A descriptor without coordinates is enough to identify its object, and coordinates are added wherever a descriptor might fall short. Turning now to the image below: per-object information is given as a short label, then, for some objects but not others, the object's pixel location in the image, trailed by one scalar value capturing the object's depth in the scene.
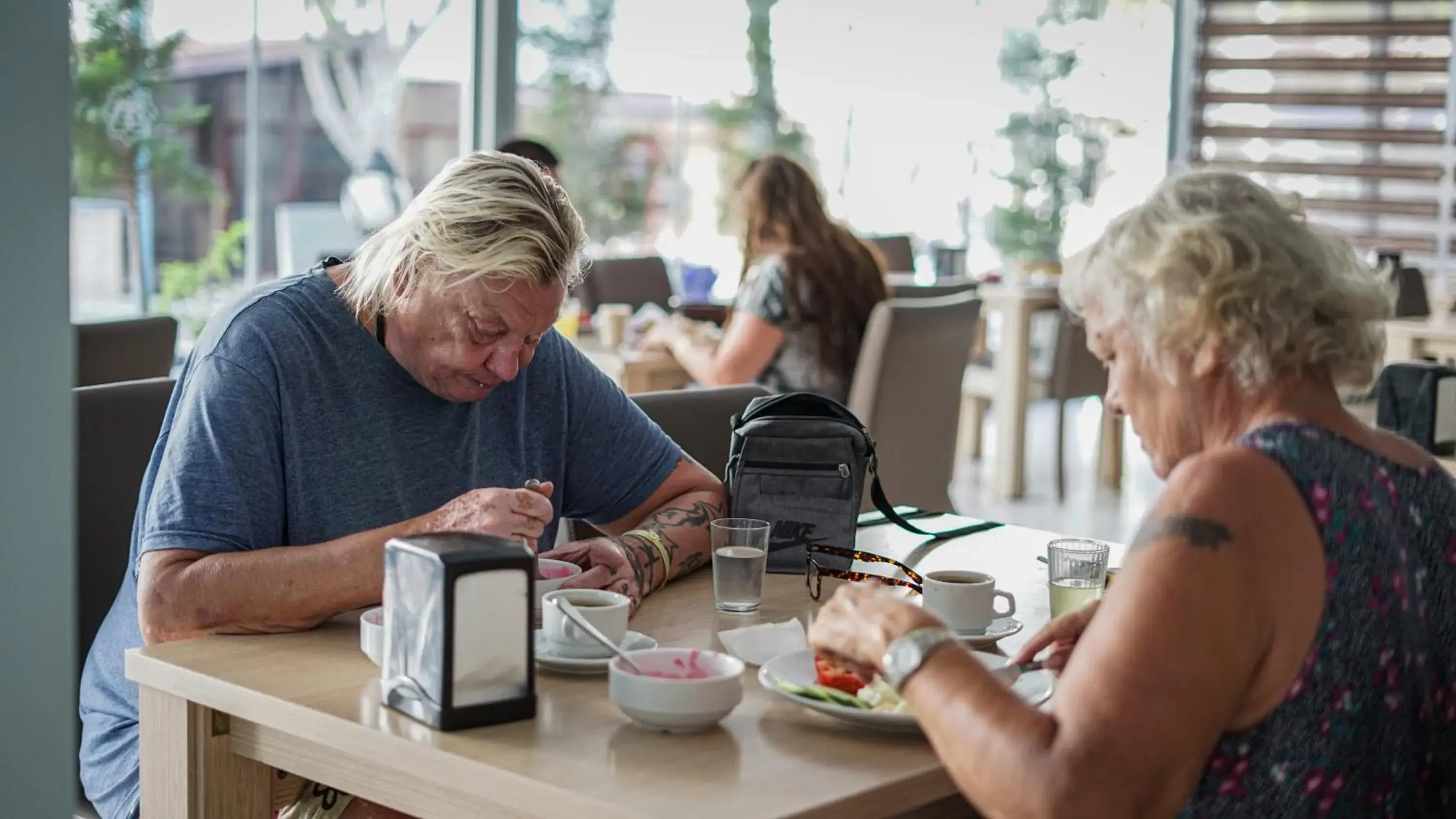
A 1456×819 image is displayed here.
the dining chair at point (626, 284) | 5.07
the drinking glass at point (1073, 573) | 1.72
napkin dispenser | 1.26
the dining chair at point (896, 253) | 6.45
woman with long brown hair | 3.77
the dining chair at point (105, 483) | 1.90
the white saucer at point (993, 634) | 1.62
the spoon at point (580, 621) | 1.41
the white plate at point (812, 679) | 1.31
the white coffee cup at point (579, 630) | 1.46
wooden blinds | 7.62
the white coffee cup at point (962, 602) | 1.64
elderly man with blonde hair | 1.56
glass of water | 1.71
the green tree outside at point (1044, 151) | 7.77
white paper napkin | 1.53
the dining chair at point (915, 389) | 3.56
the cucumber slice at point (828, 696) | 1.34
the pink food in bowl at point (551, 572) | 1.66
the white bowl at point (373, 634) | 1.42
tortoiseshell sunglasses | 1.80
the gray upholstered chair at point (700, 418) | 2.37
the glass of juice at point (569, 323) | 4.13
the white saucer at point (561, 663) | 1.43
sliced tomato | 1.38
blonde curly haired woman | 1.09
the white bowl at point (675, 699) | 1.27
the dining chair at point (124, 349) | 2.78
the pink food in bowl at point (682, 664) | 1.35
